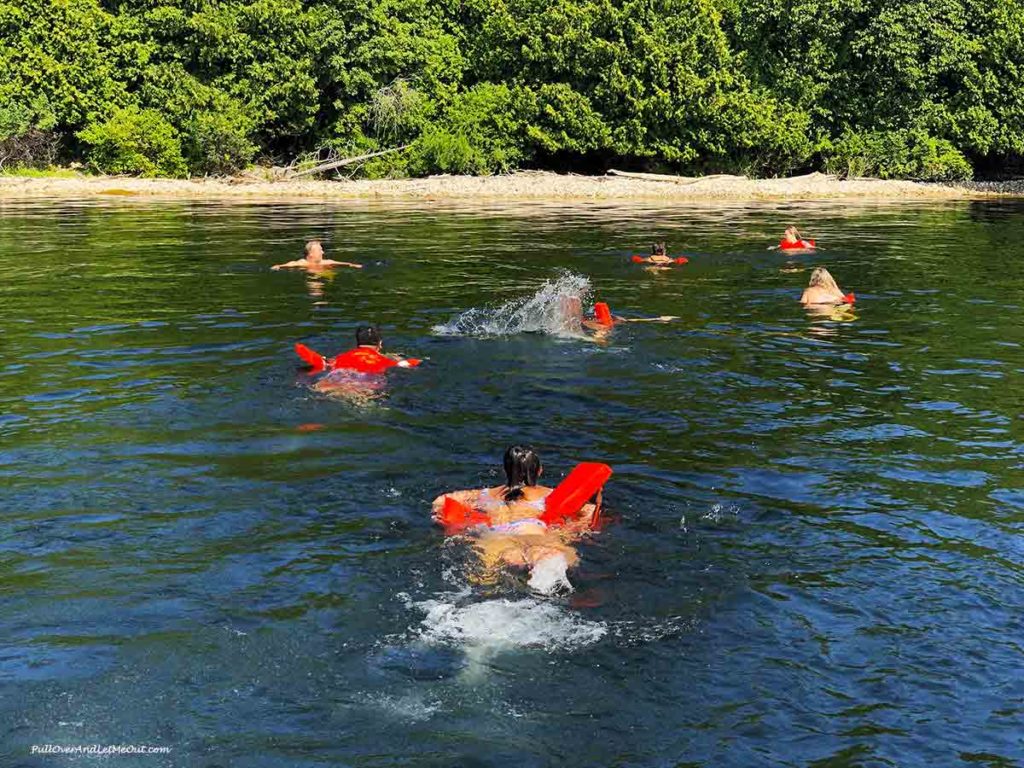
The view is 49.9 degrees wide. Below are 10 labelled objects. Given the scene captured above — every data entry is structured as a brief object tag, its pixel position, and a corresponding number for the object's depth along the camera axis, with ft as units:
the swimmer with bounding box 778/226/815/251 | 83.25
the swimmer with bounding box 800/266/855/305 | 60.34
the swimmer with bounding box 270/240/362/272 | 73.61
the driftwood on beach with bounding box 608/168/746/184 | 161.99
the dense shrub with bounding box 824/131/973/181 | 164.96
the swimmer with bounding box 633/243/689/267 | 75.97
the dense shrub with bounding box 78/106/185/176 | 156.56
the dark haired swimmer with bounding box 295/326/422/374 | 42.55
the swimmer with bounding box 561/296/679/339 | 52.60
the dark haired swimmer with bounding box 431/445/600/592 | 24.32
